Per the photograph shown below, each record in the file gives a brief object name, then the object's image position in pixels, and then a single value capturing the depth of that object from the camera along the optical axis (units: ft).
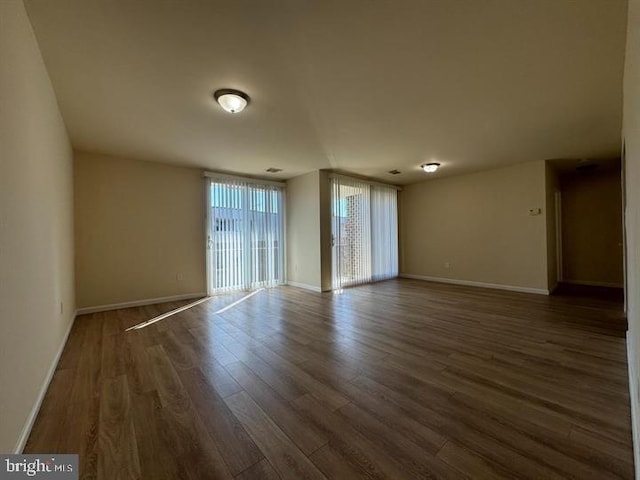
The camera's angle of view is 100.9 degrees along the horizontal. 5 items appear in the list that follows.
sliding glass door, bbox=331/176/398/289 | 18.22
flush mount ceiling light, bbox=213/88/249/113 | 7.84
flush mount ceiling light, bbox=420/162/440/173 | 16.03
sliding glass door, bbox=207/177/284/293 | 16.60
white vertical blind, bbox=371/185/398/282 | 20.51
